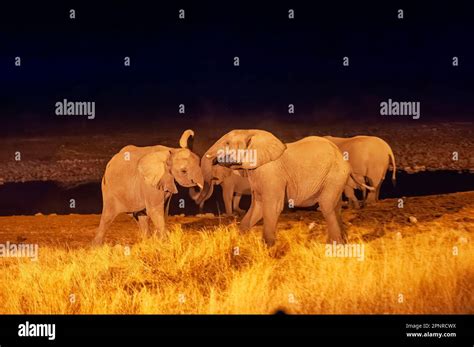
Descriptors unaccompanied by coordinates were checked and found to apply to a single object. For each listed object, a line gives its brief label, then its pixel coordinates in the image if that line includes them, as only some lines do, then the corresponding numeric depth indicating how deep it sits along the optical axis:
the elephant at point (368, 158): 22.70
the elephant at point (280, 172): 14.52
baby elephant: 21.19
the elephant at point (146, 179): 15.30
